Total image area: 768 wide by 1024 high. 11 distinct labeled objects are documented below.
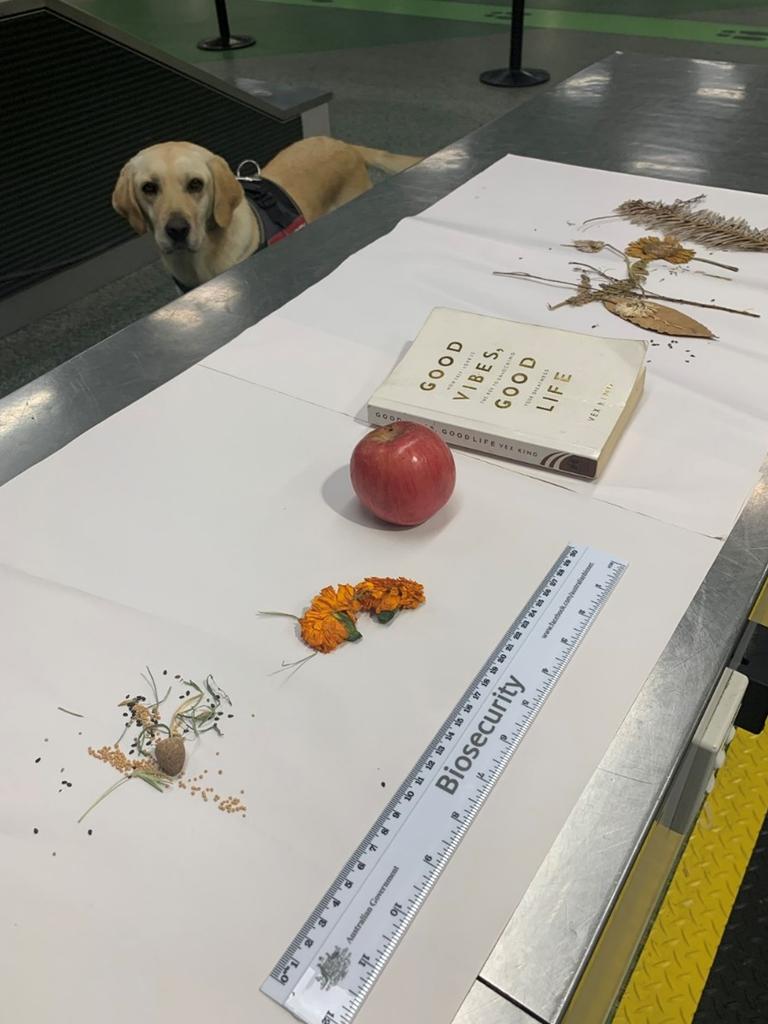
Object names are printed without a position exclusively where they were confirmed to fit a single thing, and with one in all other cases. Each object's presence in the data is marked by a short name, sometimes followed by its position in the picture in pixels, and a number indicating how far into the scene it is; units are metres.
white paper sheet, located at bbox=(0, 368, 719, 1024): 0.49
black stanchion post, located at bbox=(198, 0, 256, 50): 4.23
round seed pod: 0.57
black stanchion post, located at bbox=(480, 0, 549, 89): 3.53
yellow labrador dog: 1.55
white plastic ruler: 0.47
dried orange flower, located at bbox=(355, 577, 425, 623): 0.67
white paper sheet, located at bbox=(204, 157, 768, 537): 0.80
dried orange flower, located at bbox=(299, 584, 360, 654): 0.65
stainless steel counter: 0.50
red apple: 0.72
